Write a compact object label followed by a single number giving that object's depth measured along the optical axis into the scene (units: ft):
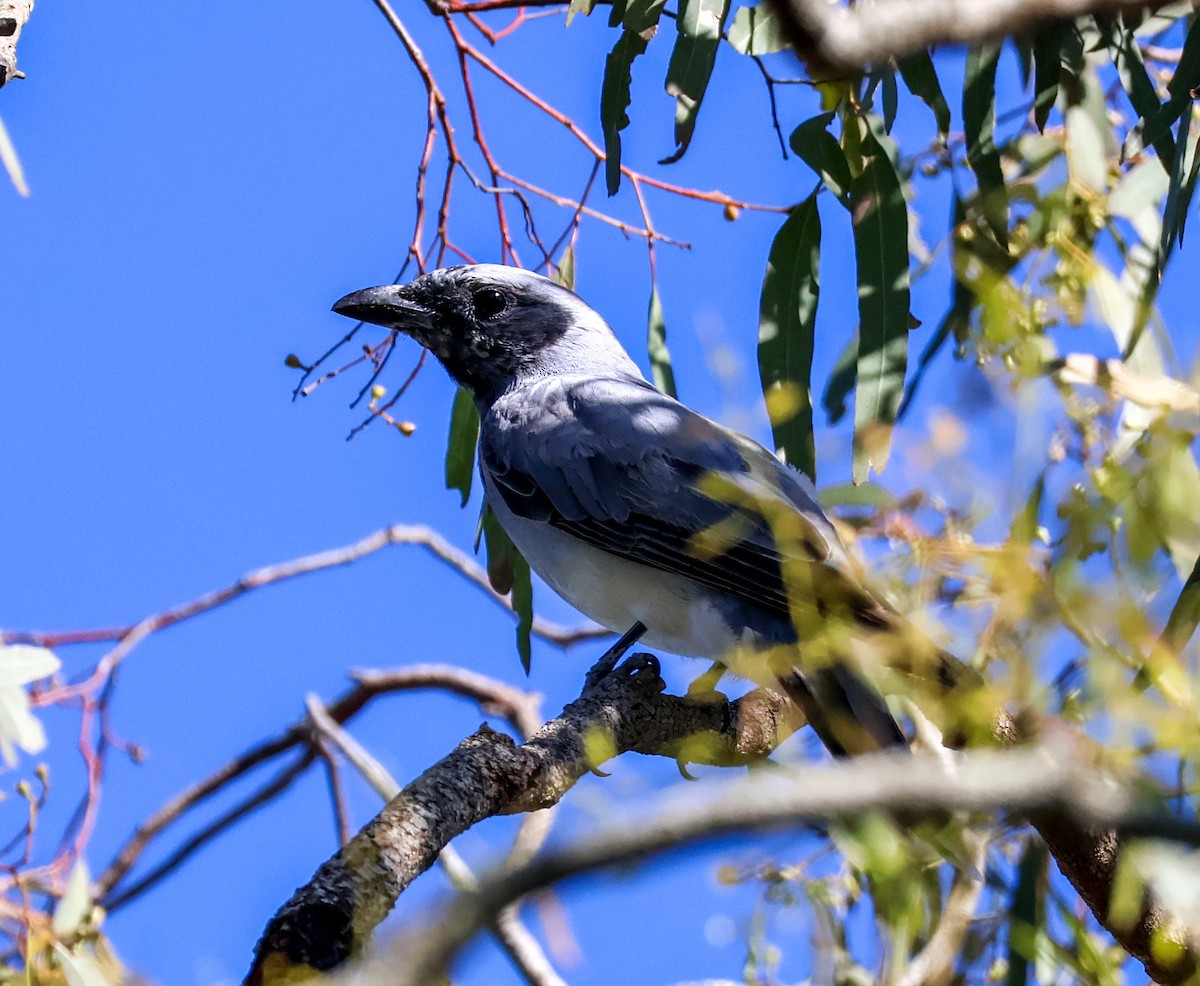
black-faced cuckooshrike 16.12
